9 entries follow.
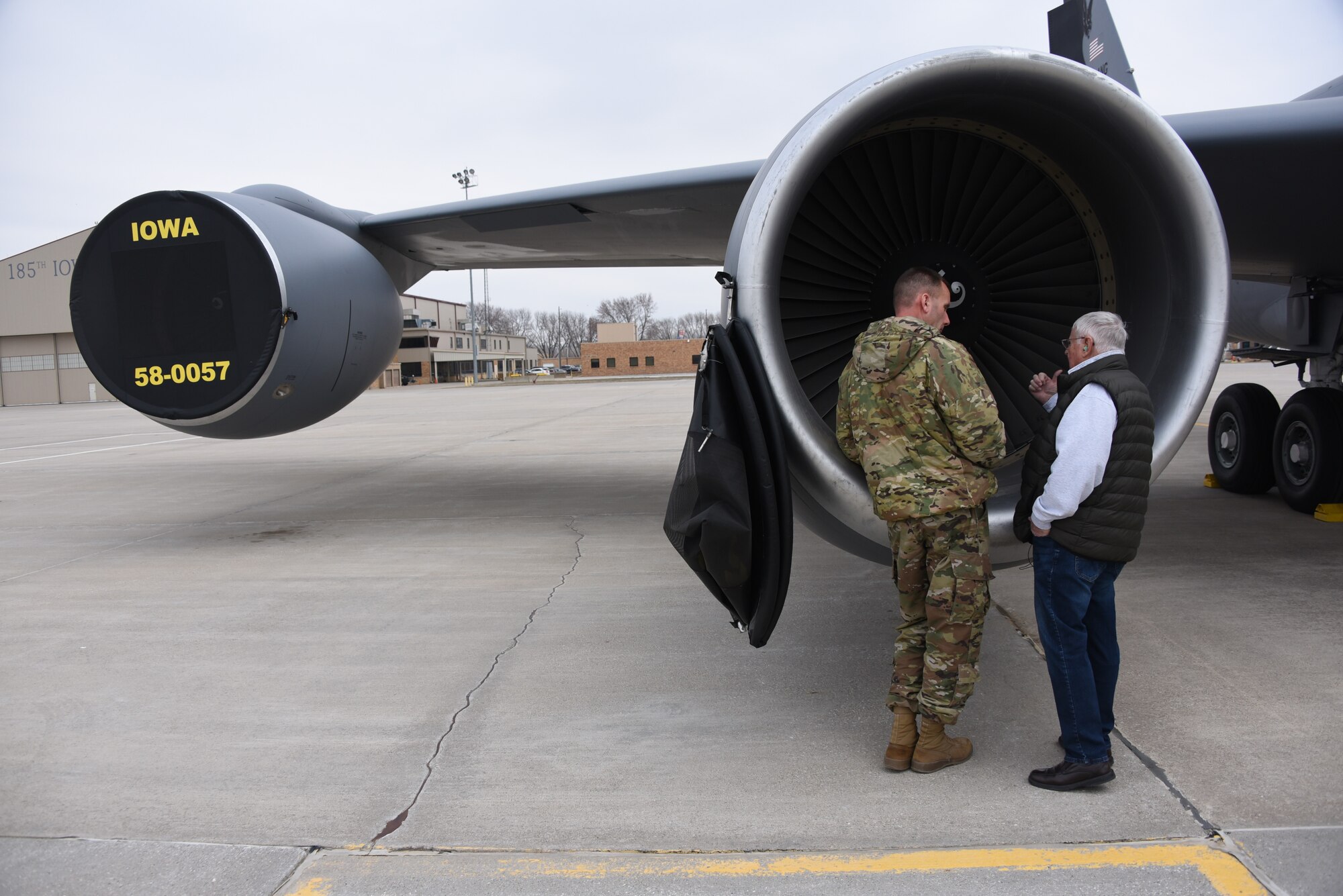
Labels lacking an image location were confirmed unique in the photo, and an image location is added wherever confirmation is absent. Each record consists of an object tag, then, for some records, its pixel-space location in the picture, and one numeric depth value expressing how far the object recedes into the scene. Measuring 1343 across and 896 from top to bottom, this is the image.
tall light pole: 55.91
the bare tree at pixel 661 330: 123.69
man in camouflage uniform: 2.48
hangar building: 36.00
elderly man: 2.39
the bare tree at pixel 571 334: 125.62
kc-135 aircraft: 2.79
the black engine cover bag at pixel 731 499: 2.43
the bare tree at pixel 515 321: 126.00
